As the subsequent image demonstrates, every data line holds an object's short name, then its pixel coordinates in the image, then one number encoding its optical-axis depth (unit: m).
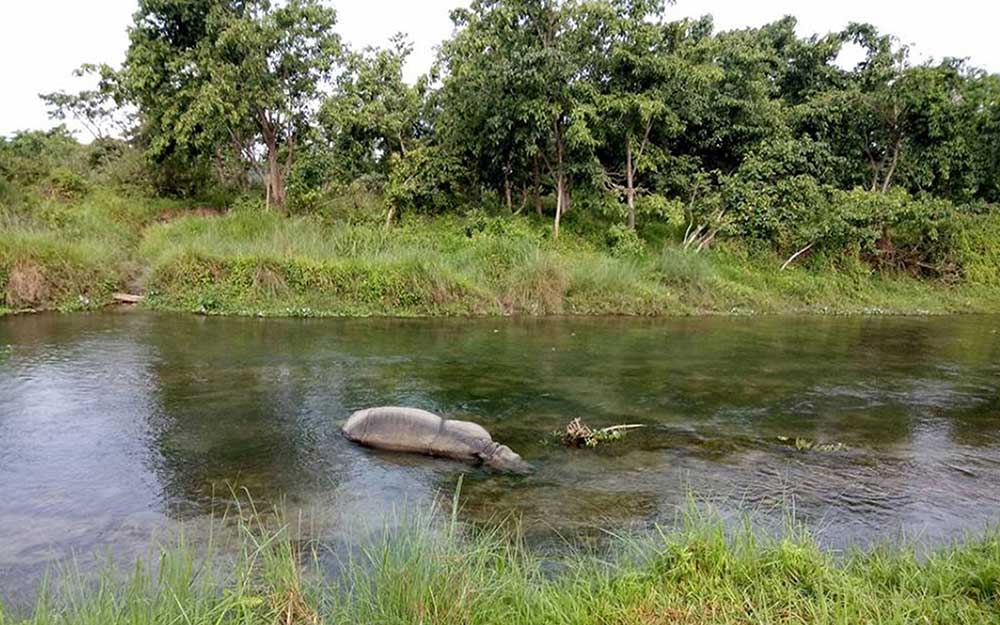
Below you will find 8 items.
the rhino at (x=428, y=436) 5.75
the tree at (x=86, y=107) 21.94
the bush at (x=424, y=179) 18.41
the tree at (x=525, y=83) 16.16
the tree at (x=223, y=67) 17.53
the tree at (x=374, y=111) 18.98
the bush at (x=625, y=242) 17.17
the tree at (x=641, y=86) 16.45
